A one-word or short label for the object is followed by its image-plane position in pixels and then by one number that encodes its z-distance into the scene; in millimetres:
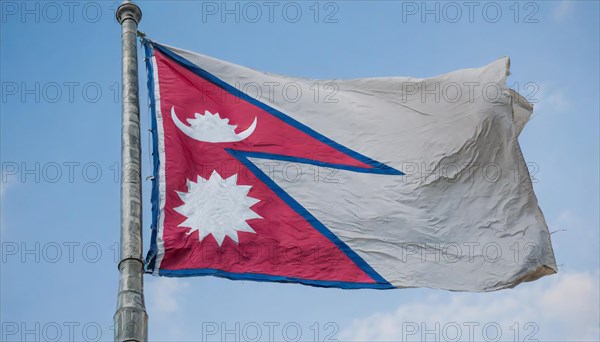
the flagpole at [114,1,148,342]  8547
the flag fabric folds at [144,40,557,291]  10531
